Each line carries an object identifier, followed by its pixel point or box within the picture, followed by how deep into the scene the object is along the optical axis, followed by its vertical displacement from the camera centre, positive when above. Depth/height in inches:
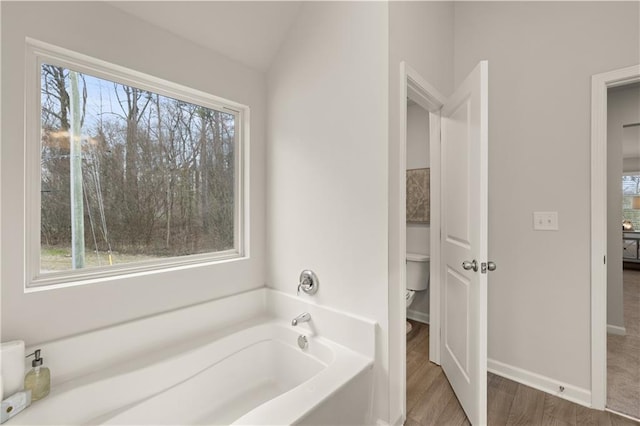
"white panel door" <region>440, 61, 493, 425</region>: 56.1 -7.2
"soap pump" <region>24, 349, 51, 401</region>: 43.3 -26.1
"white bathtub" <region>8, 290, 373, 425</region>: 44.7 -32.4
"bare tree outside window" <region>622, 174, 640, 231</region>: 194.7 +10.8
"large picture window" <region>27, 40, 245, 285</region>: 51.2 +8.8
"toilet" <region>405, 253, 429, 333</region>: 110.6 -24.3
